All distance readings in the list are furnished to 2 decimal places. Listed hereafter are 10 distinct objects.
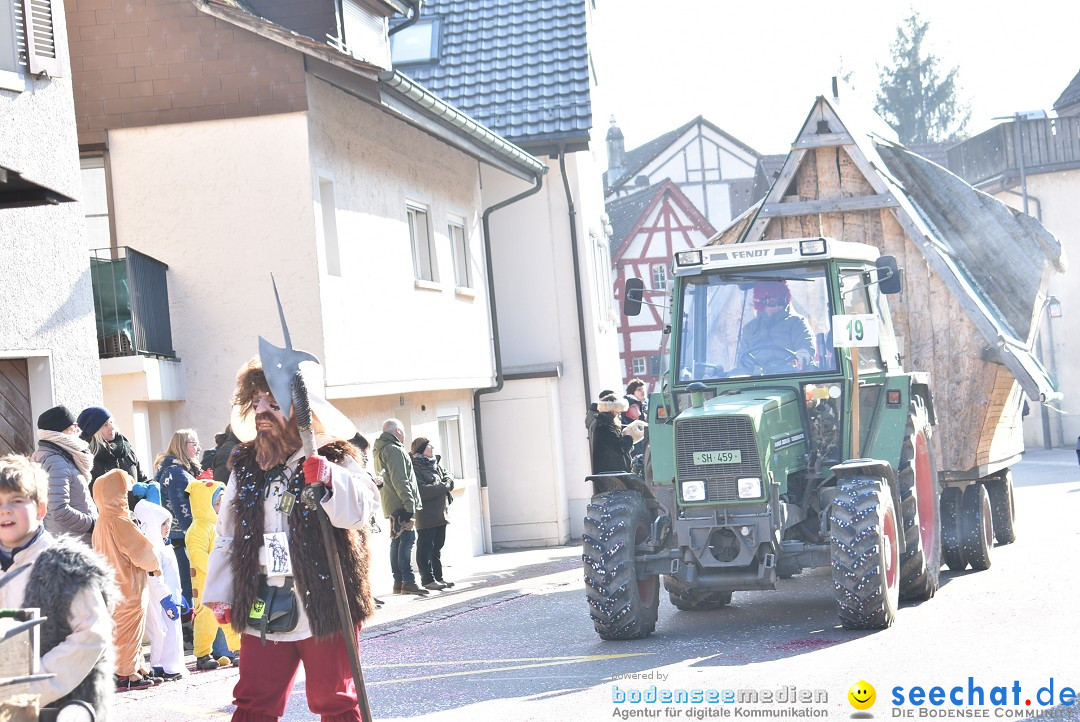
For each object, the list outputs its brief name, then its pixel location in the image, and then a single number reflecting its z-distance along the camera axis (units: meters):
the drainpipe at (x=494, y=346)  22.66
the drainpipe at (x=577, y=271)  23.92
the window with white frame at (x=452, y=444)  21.19
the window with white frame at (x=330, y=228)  15.93
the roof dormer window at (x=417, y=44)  26.20
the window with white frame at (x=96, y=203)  15.76
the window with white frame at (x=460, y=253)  21.36
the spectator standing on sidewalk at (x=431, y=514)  15.52
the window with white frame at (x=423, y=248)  19.45
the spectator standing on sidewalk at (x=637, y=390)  19.16
